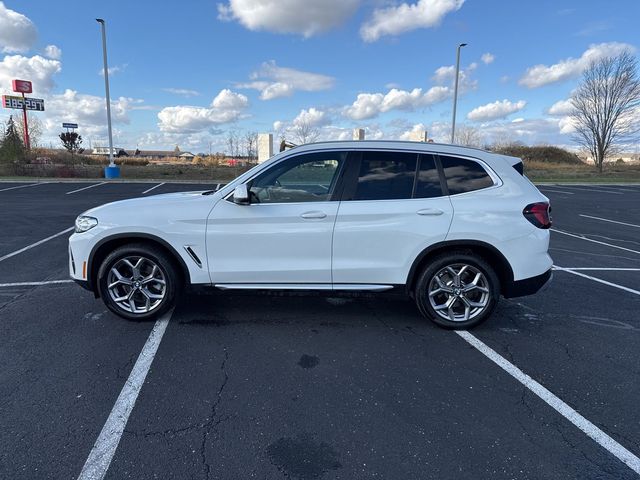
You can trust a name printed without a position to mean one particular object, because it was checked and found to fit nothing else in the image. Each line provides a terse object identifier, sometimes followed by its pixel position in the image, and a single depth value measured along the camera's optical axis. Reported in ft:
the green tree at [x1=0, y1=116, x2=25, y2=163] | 85.40
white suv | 12.34
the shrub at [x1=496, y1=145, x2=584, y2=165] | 196.67
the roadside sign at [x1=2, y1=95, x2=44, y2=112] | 151.03
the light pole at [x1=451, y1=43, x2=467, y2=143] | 82.15
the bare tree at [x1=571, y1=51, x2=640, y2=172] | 124.98
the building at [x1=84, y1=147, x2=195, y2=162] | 294.87
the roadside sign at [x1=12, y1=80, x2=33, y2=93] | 152.87
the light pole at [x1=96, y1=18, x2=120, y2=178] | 78.12
